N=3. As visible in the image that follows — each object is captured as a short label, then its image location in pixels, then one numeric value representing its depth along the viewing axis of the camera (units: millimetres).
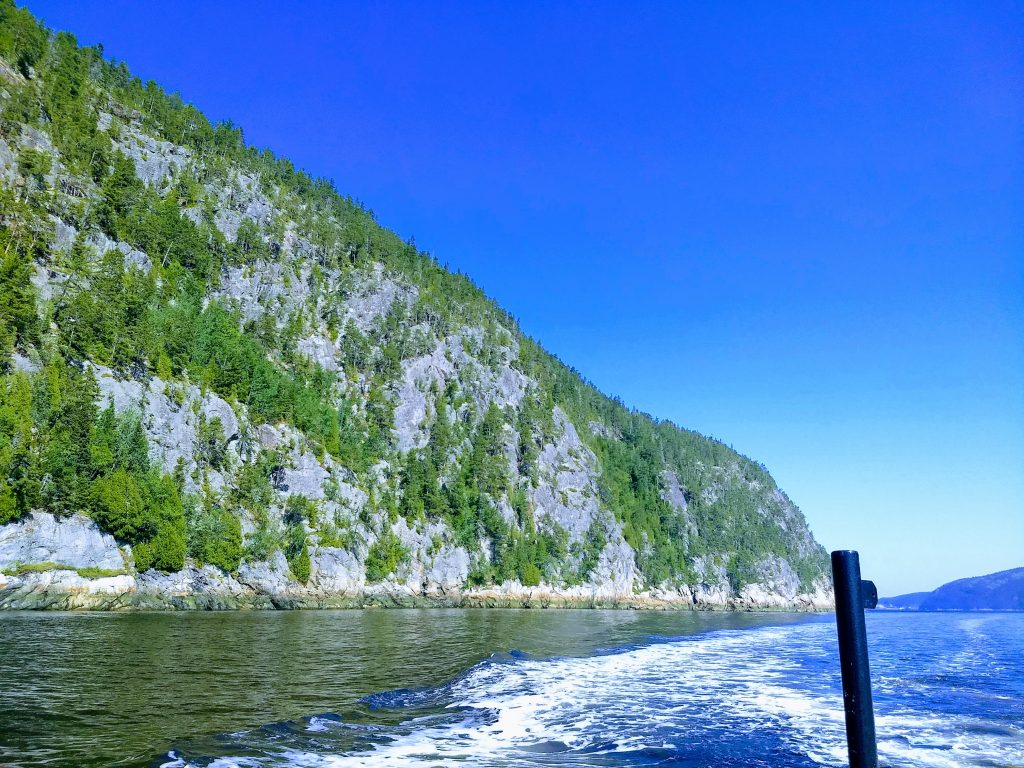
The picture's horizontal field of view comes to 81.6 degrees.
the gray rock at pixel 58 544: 53344
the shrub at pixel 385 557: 93250
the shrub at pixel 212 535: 71062
